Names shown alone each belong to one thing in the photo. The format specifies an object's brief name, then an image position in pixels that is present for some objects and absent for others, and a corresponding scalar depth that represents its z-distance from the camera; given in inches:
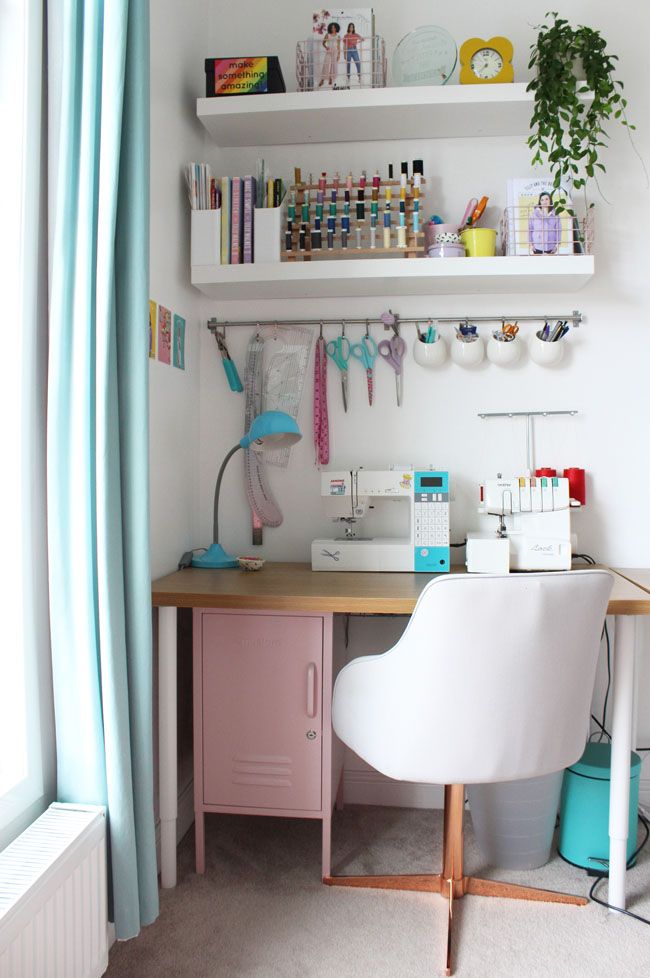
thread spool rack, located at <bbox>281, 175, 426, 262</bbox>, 94.5
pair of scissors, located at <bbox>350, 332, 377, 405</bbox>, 99.8
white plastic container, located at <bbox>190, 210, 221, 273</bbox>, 92.6
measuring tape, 100.0
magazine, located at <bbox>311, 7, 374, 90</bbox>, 93.0
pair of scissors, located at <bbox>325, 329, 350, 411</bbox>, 100.0
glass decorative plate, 93.5
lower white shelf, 88.9
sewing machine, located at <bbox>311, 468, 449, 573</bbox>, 88.4
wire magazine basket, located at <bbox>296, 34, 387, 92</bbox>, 93.1
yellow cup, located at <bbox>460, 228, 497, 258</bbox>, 91.9
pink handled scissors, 99.4
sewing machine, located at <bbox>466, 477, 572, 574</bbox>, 84.1
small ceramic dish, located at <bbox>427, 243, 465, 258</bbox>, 91.6
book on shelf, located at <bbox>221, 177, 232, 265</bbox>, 93.3
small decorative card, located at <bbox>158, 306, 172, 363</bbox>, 87.0
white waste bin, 83.0
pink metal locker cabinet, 80.0
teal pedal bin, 83.2
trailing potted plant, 84.5
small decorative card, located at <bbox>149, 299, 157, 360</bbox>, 83.7
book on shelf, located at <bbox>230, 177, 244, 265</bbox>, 93.4
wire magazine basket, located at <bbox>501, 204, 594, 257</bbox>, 90.0
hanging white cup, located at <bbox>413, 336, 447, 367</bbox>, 97.0
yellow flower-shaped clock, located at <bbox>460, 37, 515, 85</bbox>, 91.9
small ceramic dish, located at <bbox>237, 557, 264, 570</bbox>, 90.7
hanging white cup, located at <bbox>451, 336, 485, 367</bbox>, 96.7
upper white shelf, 88.9
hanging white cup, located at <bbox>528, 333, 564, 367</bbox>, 95.5
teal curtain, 58.3
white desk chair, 60.6
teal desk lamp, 85.6
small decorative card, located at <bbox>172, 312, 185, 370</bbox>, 92.4
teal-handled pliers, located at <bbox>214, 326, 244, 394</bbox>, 100.5
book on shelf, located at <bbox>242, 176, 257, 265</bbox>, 93.4
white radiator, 47.6
